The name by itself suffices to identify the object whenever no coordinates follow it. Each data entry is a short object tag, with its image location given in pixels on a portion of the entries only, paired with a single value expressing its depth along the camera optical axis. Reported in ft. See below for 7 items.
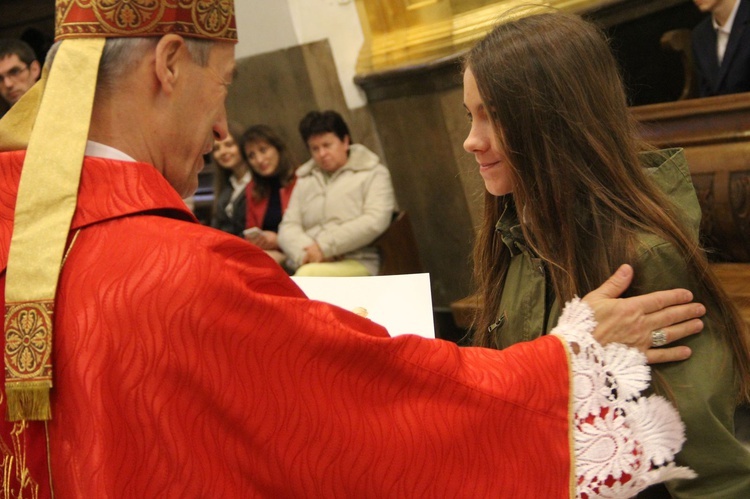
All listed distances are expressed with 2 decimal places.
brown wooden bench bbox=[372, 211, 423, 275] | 13.34
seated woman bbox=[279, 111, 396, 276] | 13.24
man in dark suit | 10.61
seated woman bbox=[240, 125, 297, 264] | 14.58
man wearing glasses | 13.44
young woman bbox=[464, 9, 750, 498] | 4.29
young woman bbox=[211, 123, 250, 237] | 15.31
